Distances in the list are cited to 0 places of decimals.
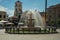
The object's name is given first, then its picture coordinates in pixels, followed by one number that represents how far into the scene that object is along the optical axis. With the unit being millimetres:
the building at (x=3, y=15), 29962
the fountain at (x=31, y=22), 11548
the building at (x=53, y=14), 29354
